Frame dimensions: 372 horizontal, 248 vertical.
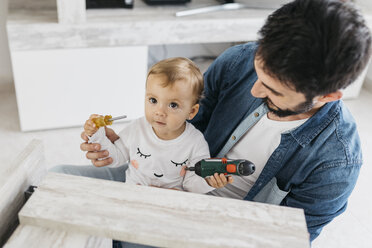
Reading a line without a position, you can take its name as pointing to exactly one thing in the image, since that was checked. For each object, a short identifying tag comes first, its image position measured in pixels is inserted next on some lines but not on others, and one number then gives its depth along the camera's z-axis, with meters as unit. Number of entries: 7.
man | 0.77
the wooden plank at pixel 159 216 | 0.51
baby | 1.01
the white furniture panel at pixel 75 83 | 1.96
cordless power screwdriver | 0.88
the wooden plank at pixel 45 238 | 0.50
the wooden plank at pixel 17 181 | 0.55
